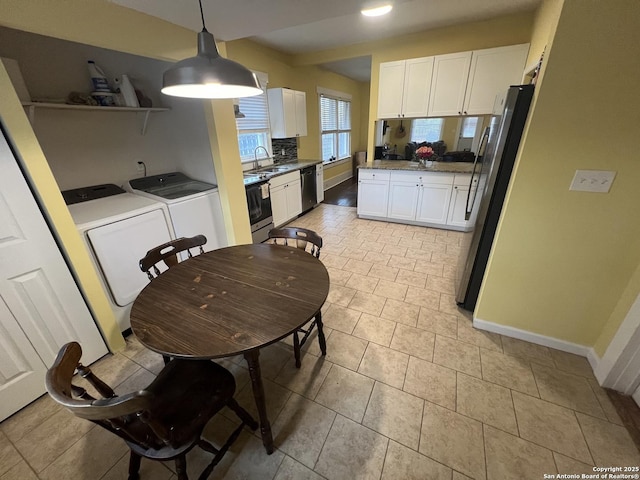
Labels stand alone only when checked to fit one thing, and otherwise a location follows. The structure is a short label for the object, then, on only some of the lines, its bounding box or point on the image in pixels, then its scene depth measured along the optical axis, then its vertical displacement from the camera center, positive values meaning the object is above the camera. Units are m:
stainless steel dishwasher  4.26 -0.93
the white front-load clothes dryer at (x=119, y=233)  1.75 -0.68
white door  1.31 -0.85
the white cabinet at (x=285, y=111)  3.99 +0.26
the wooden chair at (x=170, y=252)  1.52 -0.70
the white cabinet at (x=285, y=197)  3.63 -0.96
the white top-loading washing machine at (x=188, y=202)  2.23 -0.59
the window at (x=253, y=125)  3.70 +0.07
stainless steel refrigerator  1.51 -0.39
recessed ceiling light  2.42 +1.01
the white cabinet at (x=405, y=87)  3.52 +0.51
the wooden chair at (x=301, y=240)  1.65 -0.70
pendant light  0.96 +0.21
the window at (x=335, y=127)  5.74 +0.02
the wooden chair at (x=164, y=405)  0.69 -1.01
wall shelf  1.65 +0.18
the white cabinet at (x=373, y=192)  3.85 -0.93
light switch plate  1.33 -0.29
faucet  4.00 -0.40
